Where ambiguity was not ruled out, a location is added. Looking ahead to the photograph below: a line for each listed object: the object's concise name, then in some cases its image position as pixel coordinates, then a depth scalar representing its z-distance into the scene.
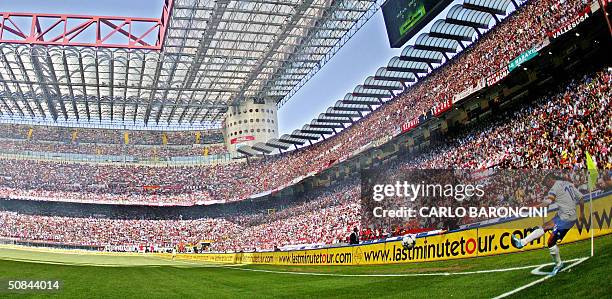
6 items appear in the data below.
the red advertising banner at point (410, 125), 36.09
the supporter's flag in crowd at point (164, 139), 80.59
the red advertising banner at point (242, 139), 73.88
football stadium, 13.74
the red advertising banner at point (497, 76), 27.94
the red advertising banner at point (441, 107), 32.63
